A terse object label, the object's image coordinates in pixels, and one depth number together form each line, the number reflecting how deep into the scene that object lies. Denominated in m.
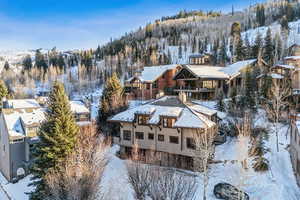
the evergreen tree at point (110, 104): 35.41
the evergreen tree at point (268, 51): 60.14
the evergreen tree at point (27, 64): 130.89
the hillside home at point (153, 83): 49.75
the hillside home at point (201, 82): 43.16
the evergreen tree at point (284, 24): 90.16
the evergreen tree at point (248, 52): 63.46
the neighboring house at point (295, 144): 19.45
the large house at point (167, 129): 24.52
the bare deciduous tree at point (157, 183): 15.41
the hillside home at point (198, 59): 58.41
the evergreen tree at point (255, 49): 61.72
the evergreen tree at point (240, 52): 65.06
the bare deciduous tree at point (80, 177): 17.42
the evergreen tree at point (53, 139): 22.94
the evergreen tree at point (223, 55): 79.97
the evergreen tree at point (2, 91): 54.51
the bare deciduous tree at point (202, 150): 18.56
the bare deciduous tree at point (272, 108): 28.81
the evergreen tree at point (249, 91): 33.28
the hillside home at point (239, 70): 43.91
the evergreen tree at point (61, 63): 128.06
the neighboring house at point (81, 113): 39.72
